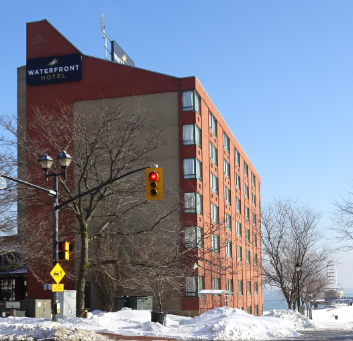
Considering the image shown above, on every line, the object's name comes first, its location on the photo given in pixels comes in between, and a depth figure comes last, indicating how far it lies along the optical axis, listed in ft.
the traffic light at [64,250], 67.21
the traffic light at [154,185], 58.72
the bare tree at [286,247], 173.37
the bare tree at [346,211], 122.52
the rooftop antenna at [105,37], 180.50
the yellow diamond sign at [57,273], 66.69
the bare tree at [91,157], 95.04
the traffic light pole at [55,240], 68.33
